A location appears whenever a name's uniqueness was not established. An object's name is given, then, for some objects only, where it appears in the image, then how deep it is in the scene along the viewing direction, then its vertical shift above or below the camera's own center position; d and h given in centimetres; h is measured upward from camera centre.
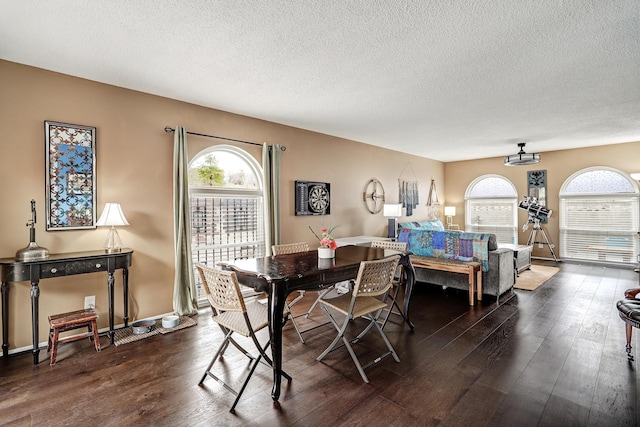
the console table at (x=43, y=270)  270 -51
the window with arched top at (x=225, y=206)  423 +11
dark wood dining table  221 -49
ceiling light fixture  604 +104
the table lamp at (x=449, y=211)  878 +3
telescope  752 +6
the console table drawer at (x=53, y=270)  278 -50
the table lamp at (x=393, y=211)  665 +3
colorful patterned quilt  448 -50
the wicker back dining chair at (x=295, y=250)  353 -46
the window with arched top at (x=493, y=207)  834 +13
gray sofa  438 -98
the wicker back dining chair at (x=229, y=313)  214 -76
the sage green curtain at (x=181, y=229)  380 -19
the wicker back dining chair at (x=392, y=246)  386 -44
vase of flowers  308 -36
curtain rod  382 +107
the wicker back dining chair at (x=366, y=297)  249 -72
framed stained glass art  310 +40
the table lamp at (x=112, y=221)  318 -7
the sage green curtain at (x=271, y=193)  471 +32
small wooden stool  275 -101
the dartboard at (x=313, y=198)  531 +28
